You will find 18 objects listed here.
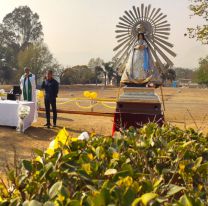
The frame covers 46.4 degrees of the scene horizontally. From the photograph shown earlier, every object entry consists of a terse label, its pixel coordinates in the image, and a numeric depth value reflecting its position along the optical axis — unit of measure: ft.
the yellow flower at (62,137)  5.39
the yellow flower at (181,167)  4.49
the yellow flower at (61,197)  3.22
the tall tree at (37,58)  108.90
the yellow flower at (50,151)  4.83
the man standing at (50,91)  22.94
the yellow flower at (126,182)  3.53
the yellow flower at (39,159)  4.37
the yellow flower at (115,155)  4.76
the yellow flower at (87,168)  4.05
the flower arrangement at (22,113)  20.68
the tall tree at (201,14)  20.34
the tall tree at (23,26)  143.14
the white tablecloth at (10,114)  21.57
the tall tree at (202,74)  136.18
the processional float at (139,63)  18.91
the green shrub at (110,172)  3.16
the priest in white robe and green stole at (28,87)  25.81
